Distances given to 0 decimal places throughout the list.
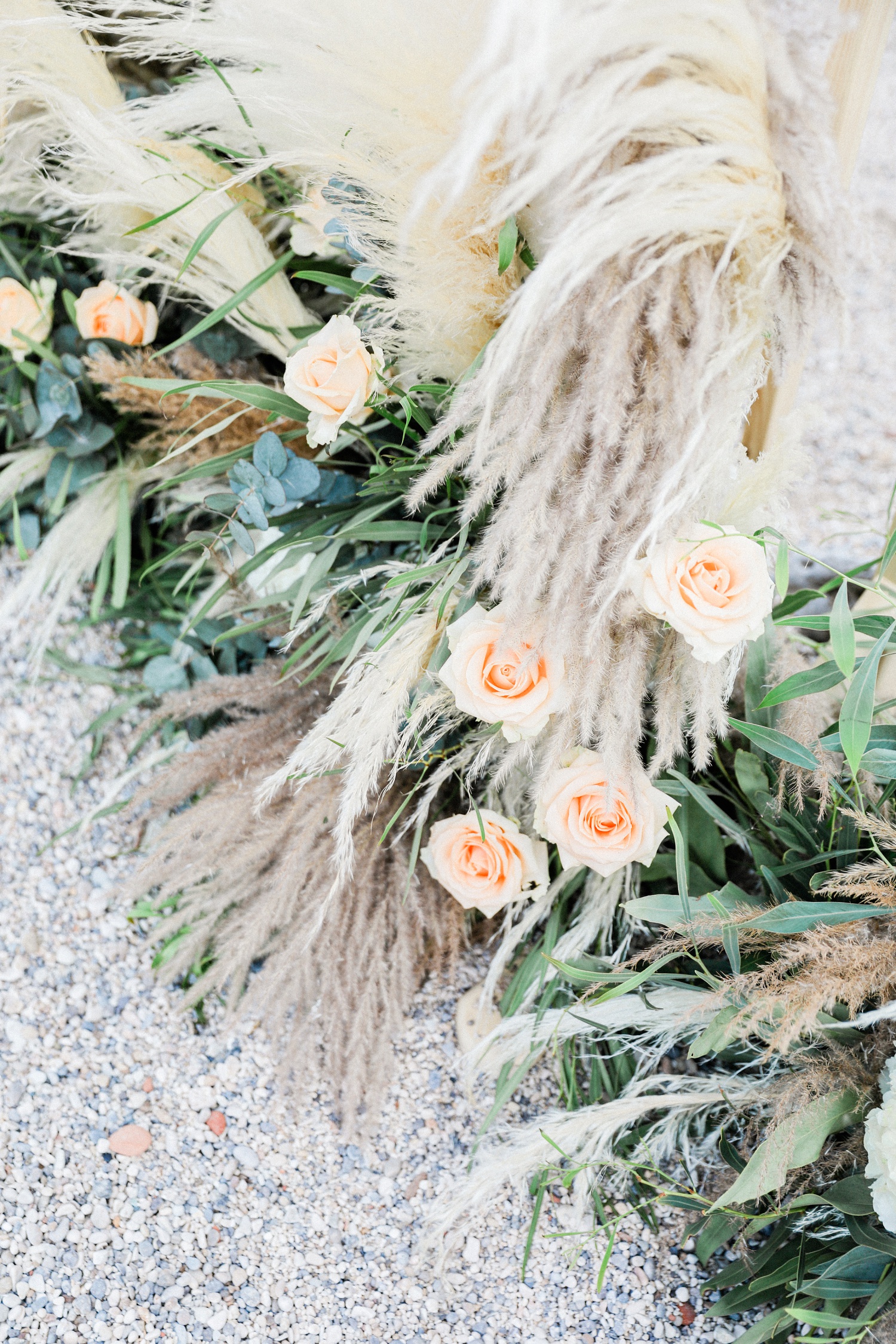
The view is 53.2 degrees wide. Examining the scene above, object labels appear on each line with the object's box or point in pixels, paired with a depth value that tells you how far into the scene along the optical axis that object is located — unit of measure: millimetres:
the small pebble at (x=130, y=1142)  1115
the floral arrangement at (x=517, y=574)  762
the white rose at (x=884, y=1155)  791
